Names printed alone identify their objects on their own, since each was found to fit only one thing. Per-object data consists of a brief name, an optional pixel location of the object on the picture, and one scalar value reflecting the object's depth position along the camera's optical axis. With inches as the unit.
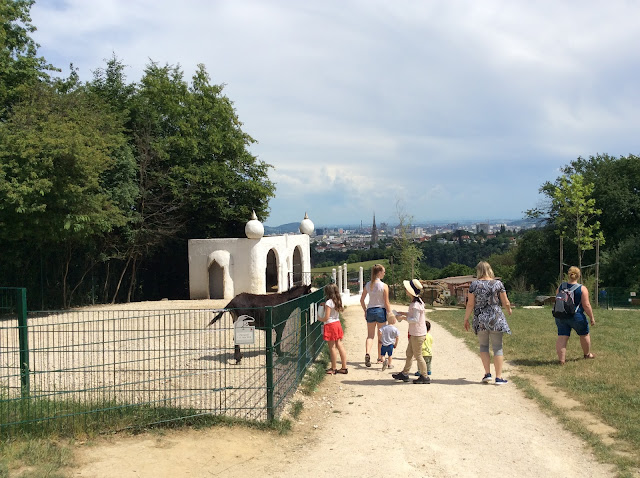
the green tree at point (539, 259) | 1889.8
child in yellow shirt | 369.7
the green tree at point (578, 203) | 1082.1
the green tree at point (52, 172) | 627.5
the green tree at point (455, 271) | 2486.5
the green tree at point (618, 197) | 1770.4
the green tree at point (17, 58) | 778.8
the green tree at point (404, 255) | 1402.6
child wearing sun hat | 349.7
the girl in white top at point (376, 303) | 388.7
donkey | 390.3
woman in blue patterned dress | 339.0
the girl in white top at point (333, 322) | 379.6
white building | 901.2
